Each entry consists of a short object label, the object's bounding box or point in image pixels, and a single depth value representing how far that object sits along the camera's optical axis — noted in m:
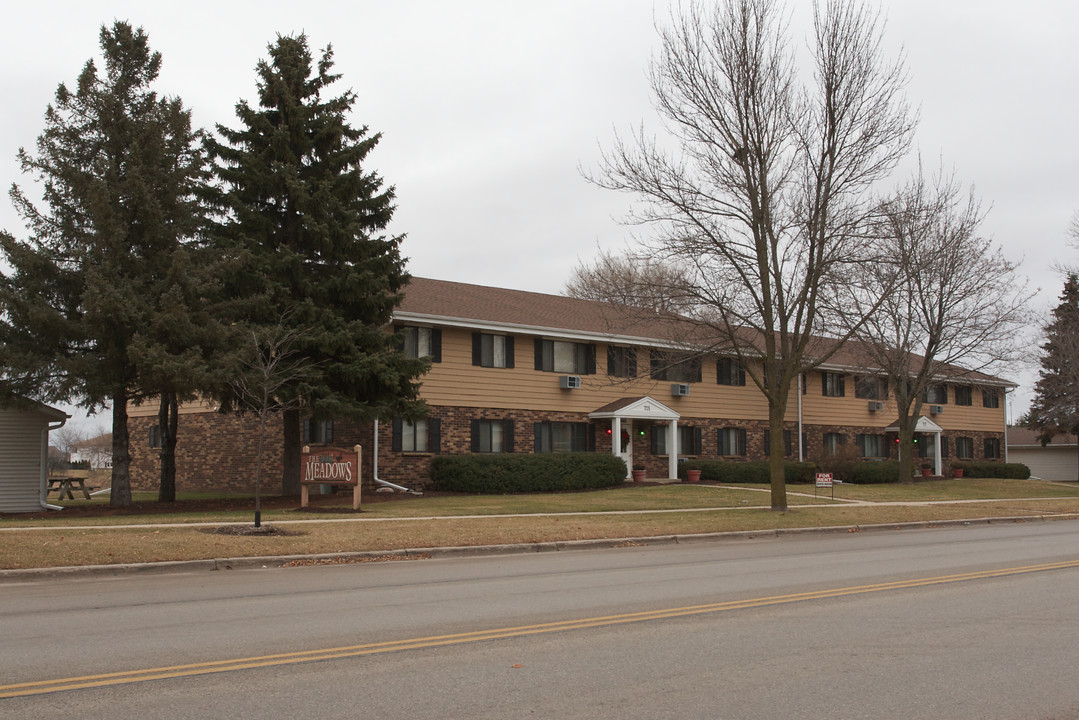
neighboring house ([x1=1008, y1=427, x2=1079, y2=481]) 58.16
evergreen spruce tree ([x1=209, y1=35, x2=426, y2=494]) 22.83
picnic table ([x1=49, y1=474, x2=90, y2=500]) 27.58
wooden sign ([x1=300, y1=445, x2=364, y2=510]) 21.17
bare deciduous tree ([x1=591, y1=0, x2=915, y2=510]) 21.56
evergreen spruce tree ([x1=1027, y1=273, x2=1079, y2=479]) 41.53
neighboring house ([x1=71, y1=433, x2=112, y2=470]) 86.18
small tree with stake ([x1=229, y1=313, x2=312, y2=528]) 20.66
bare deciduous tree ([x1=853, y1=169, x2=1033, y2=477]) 32.69
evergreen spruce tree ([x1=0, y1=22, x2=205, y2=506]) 20.42
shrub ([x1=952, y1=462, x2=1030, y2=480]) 44.34
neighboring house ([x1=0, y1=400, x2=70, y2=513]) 23.67
